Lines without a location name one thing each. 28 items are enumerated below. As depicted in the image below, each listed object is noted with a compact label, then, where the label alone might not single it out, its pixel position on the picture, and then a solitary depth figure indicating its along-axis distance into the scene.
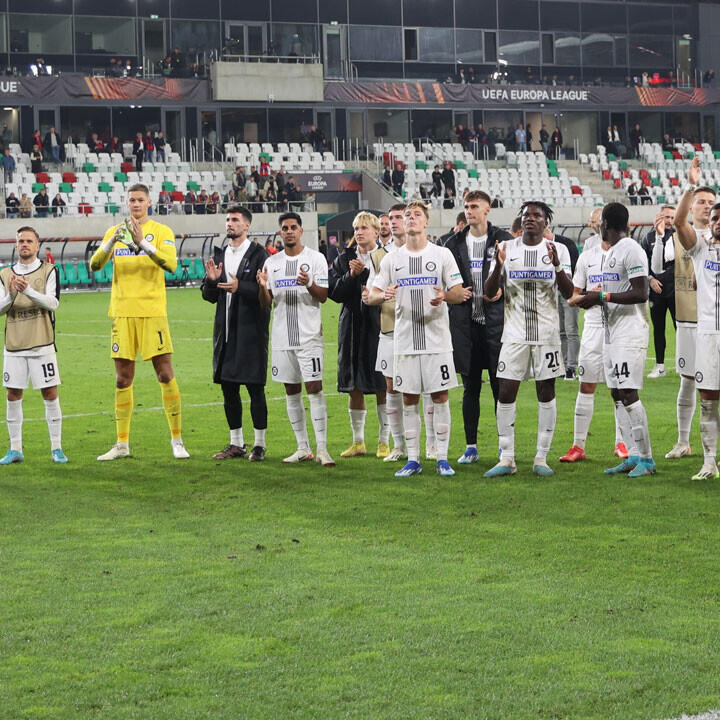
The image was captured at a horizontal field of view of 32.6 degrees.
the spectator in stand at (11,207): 43.31
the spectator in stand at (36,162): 47.22
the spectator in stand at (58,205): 44.25
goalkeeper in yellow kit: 10.77
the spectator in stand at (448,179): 50.62
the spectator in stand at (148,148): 50.04
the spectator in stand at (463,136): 57.22
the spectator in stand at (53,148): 48.62
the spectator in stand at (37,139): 48.03
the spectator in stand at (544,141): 58.38
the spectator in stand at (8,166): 46.09
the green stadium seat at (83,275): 40.97
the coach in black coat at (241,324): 10.82
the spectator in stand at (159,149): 50.59
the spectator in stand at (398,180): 51.09
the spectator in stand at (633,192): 54.00
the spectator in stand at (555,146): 58.28
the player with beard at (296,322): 10.58
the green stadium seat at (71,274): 40.70
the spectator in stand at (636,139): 60.31
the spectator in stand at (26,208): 43.44
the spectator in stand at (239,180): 48.06
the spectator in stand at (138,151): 49.38
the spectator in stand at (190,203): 45.66
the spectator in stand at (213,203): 46.19
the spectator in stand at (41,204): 43.94
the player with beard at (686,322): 10.20
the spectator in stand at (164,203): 45.44
